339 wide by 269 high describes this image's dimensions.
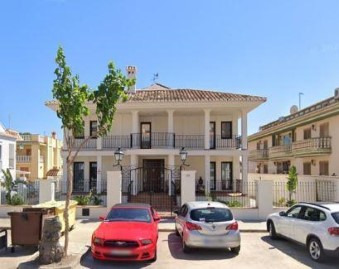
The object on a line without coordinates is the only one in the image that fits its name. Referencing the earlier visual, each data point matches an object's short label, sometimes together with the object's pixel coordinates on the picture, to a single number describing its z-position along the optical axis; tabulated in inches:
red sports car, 365.7
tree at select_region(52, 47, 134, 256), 390.6
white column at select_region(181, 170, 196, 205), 700.7
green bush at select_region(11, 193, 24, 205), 723.4
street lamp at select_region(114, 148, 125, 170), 786.8
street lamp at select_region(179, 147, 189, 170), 787.2
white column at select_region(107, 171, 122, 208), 696.4
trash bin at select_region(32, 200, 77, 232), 482.9
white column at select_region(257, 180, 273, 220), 683.4
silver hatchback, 412.2
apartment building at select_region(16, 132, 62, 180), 1968.5
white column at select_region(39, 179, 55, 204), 698.2
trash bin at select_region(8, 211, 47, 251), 429.4
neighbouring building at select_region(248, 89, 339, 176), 959.0
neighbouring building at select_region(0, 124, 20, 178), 1369.3
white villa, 906.1
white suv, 382.6
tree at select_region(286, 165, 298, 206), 731.4
